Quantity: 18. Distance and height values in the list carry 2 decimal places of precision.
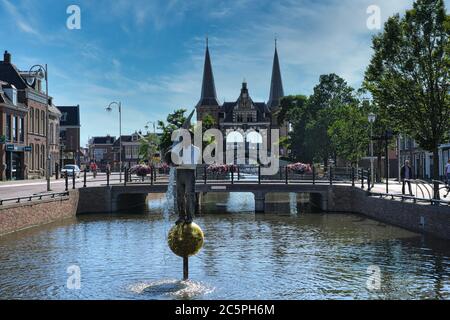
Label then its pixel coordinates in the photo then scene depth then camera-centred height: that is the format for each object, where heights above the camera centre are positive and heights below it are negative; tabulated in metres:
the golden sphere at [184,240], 11.36 -1.51
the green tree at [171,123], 74.19 +7.00
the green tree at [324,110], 59.22 +6.92
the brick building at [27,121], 49.75 +5.14
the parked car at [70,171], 55.84 +0.14
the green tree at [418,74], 24.42 +4.48
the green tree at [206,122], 81.56 +7.57
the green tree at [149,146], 87.25 +4.20
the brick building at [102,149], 126.69 +5.51
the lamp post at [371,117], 32.94 +3.28
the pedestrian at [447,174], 25.15 -0.31
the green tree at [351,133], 48.44 +3.42
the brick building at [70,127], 84.25 +7.47
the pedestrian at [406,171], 29.26 -0.16
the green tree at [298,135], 65.88 +4.40
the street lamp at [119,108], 52.44 +6.35
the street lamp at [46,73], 31.00 +6.09
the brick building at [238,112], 112.56 +12.80
